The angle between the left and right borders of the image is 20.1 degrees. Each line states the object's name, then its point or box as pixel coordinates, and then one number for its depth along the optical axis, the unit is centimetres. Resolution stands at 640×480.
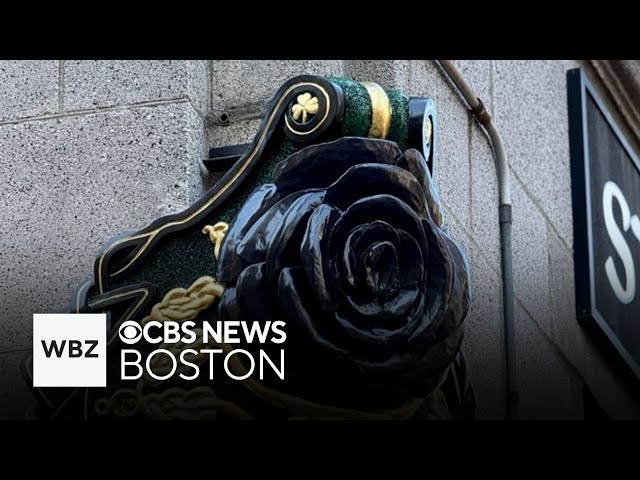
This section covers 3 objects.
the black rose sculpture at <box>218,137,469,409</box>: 521
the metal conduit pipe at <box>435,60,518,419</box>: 776
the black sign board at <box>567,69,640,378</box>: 978
